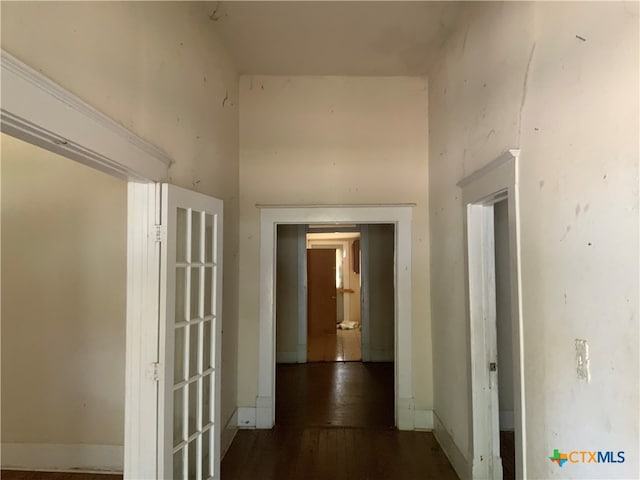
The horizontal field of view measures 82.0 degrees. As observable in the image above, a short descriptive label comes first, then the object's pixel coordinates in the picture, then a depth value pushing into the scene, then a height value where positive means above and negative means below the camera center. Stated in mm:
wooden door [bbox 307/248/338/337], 7875 -801
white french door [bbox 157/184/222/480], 1896 -415
